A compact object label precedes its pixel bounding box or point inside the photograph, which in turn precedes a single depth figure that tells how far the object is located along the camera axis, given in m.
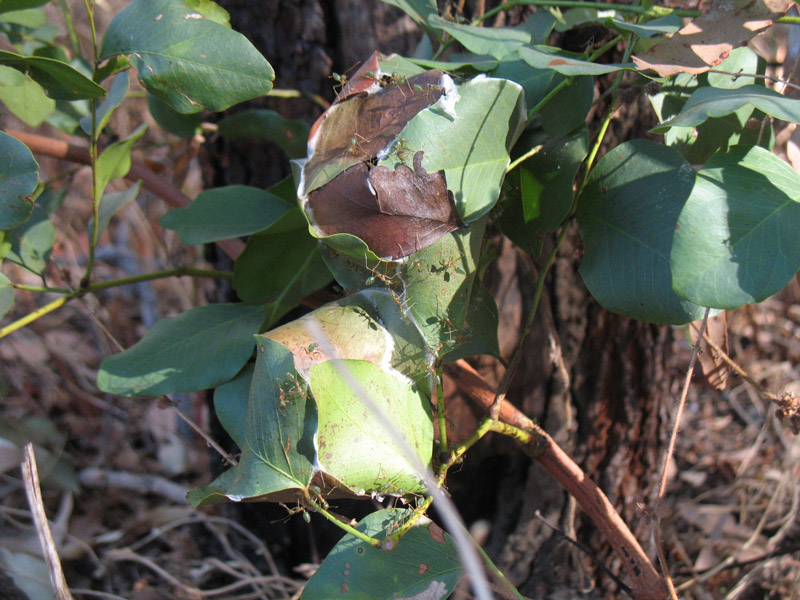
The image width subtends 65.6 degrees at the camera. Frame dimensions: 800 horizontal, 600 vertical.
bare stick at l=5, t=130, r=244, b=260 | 0.83
